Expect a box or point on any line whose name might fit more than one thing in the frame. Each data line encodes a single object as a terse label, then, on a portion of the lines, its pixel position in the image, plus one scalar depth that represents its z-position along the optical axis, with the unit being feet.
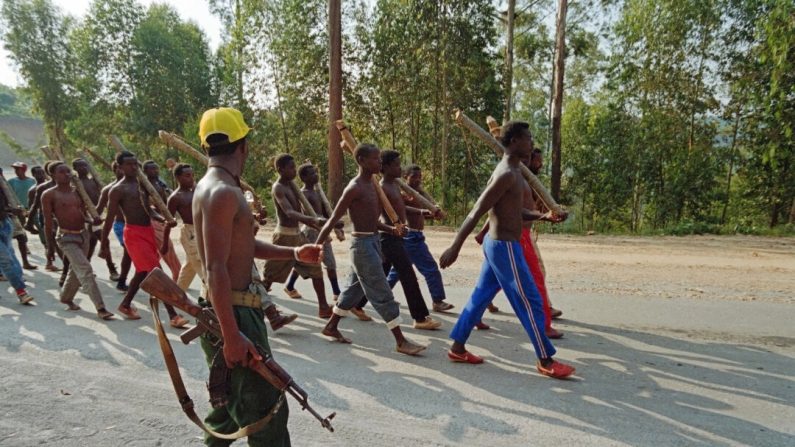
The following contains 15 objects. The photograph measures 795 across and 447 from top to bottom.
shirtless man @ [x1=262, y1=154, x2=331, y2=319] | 18.48
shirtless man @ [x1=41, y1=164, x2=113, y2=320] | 19.04
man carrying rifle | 6.49
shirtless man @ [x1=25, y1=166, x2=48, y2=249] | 28.26
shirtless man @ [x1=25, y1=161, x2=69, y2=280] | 21.79
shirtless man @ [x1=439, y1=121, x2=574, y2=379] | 12.87
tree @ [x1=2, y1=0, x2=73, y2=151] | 79.25
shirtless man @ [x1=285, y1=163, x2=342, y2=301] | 20.38
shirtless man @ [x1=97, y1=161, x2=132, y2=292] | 21.16
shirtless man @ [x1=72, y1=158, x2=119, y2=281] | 24.95
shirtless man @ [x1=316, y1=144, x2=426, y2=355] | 14.70
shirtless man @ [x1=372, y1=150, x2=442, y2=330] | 16.85
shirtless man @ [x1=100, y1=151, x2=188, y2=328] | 18.58
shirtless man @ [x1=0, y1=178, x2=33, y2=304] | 20.48
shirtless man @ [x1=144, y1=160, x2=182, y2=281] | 19.89
